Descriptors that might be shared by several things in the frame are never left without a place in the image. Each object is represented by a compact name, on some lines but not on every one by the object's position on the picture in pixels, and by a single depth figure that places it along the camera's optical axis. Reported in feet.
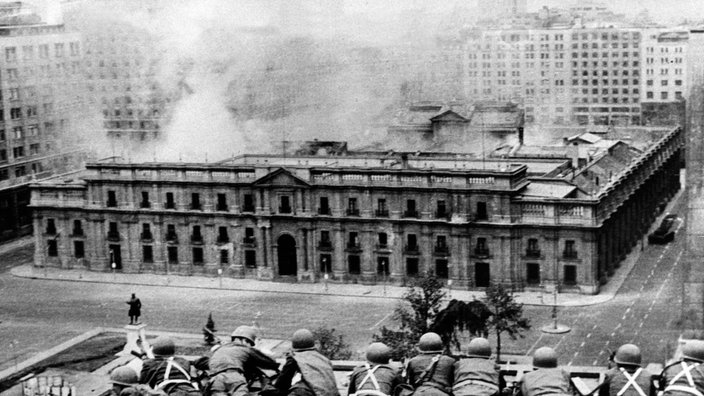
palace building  335.26
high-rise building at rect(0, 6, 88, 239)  444.55
